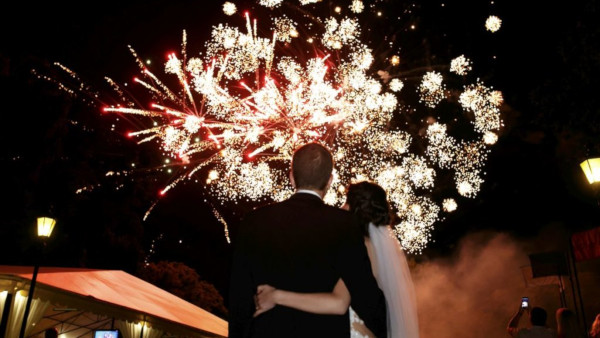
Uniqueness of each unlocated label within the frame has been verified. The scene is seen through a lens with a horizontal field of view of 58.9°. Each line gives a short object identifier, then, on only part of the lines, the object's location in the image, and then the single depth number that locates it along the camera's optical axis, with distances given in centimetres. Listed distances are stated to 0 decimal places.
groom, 246
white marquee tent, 903
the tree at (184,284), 3022
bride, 356
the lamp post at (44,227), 1024
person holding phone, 683
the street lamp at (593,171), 812
